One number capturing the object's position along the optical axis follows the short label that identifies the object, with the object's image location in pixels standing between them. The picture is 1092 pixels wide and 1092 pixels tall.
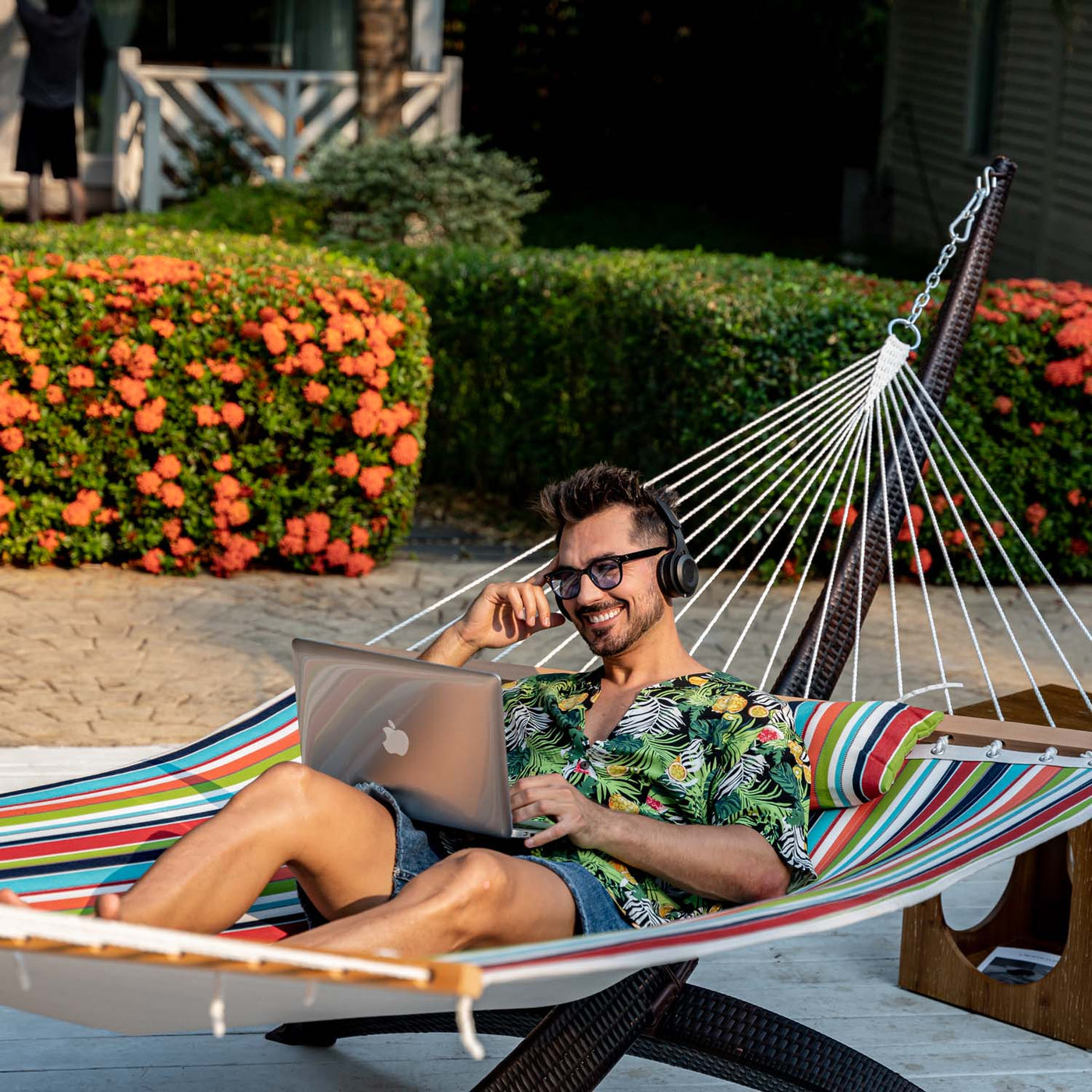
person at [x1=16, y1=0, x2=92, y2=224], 10.54
